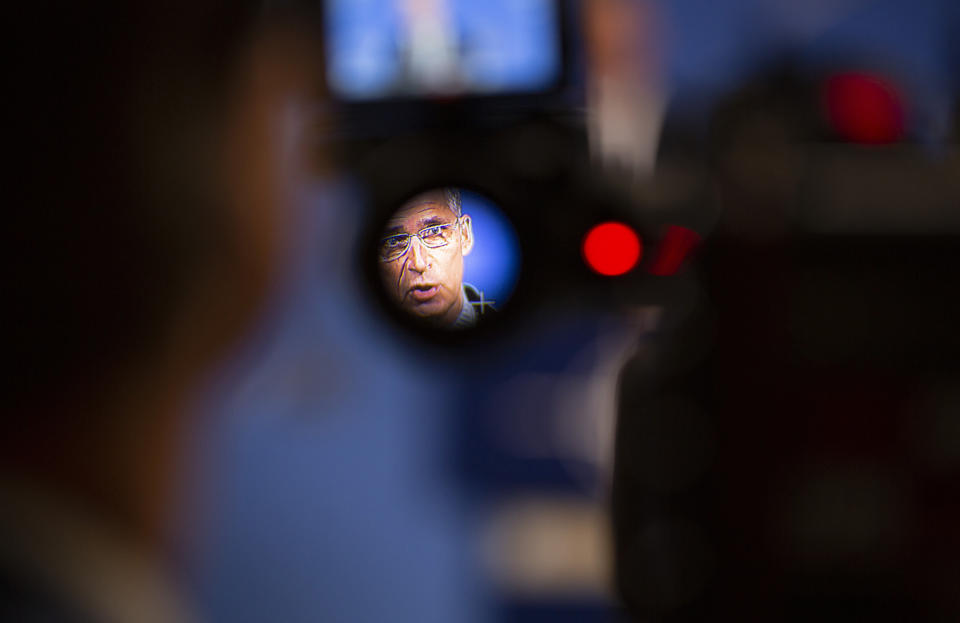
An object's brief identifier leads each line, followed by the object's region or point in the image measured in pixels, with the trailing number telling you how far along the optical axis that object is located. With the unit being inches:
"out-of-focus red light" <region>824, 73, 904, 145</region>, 40.4
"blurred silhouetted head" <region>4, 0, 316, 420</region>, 39.0
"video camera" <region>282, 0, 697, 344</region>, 39.7
